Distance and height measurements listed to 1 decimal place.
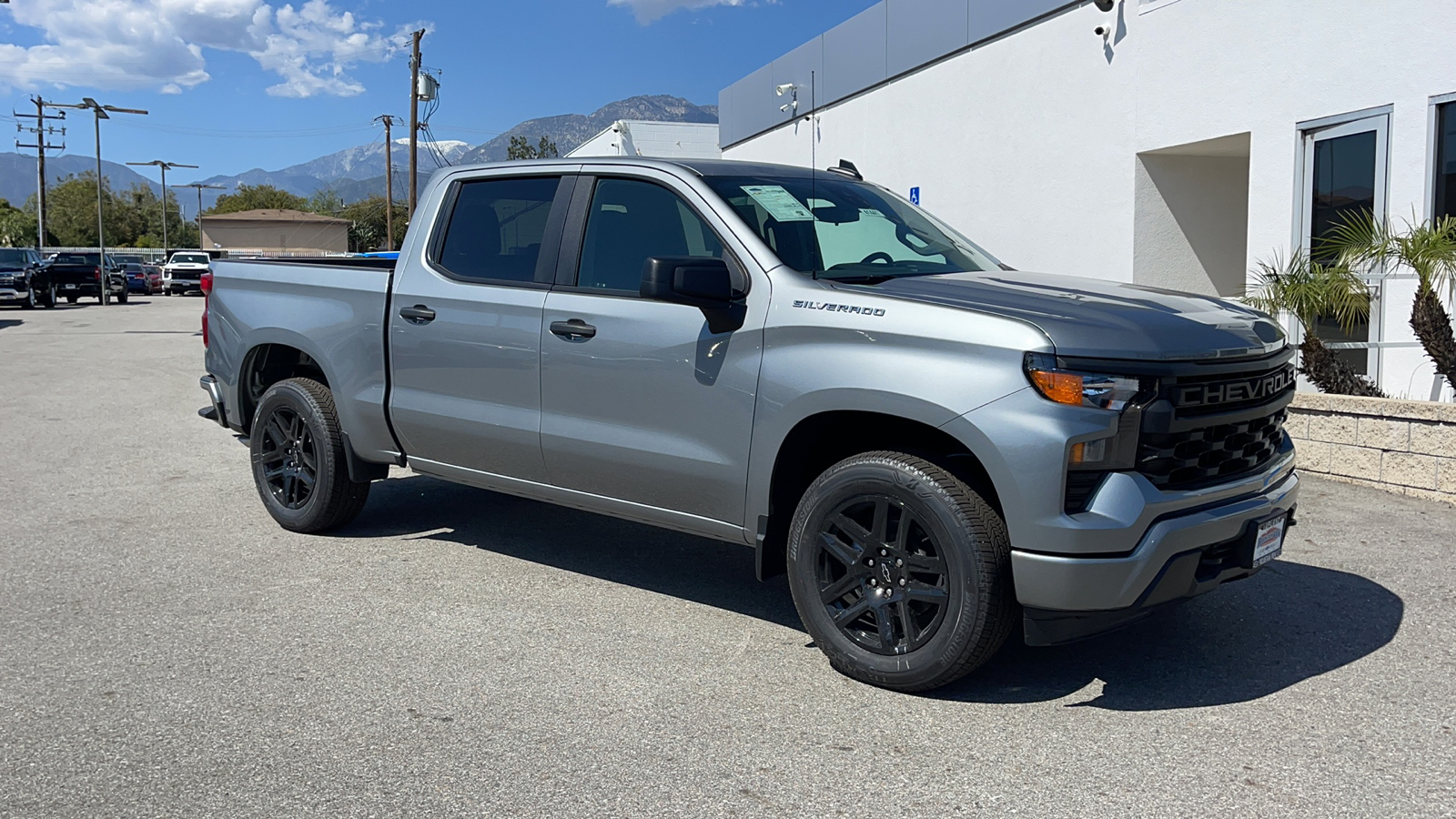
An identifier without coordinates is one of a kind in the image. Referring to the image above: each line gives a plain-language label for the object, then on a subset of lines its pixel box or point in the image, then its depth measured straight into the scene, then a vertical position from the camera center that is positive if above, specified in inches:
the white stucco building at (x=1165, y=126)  375.2 +72.2
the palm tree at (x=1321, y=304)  335.3 +1.1
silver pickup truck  155.6 -13.8
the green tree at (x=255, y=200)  4953.3 +412.9
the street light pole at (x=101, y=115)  1721.2 +280.5
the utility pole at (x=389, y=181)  2053.4 +218.5
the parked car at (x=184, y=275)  2100.1 +39.6
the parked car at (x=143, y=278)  2143.2 +34.7
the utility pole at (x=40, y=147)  2714.1 +351.1
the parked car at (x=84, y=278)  1620.3 +25.1
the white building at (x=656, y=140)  1279.5 +182.3
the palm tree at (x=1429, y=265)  318.0 +11.9
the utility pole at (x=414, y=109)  1636.3 +259.0
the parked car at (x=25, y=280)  1386.6 +19.1
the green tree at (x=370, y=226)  3371.1 +212.7
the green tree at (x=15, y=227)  3885.3 +232.1
